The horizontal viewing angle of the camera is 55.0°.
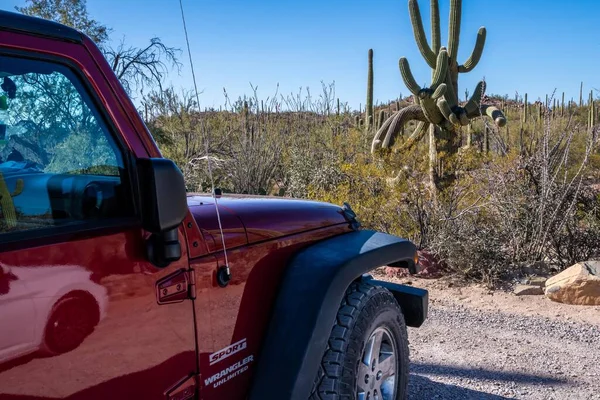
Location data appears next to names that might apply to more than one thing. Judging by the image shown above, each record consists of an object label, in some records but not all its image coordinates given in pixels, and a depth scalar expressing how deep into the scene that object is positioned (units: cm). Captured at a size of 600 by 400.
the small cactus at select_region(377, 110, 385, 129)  1914
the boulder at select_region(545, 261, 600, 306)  610
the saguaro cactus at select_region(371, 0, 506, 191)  1145
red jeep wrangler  163
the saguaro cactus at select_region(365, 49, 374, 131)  2116
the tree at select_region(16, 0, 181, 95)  878
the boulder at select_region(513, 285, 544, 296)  656
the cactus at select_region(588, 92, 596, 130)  2158
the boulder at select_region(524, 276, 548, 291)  668
